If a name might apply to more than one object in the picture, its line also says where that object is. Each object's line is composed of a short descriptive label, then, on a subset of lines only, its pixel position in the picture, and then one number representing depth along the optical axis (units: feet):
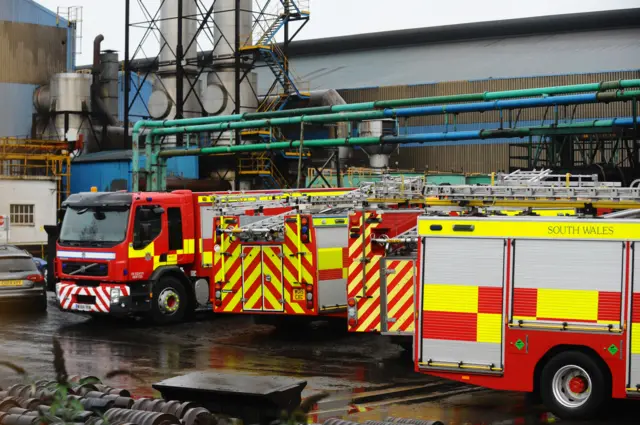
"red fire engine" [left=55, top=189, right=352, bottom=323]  62.75
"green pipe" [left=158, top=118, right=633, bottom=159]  76.69
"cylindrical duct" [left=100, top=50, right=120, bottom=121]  169.99
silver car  66.44
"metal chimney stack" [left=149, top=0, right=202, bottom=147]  142.41
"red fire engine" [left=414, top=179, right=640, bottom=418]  34.94
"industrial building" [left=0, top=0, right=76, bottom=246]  110.83
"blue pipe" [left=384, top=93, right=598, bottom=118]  77.05
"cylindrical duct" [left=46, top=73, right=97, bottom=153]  157.99
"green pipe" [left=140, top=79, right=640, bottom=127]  73.26
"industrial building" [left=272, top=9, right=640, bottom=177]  156.25
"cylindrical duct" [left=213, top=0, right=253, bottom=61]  137.08
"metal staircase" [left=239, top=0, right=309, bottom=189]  131.95
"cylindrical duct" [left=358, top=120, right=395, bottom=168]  131.54
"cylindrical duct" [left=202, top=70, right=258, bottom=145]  136.56
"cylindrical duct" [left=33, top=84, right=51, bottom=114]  159.02
